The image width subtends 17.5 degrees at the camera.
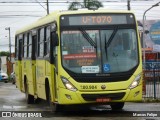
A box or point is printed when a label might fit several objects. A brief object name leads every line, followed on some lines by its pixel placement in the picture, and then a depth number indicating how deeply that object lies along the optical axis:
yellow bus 14.34
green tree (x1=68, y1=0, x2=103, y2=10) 51.51
